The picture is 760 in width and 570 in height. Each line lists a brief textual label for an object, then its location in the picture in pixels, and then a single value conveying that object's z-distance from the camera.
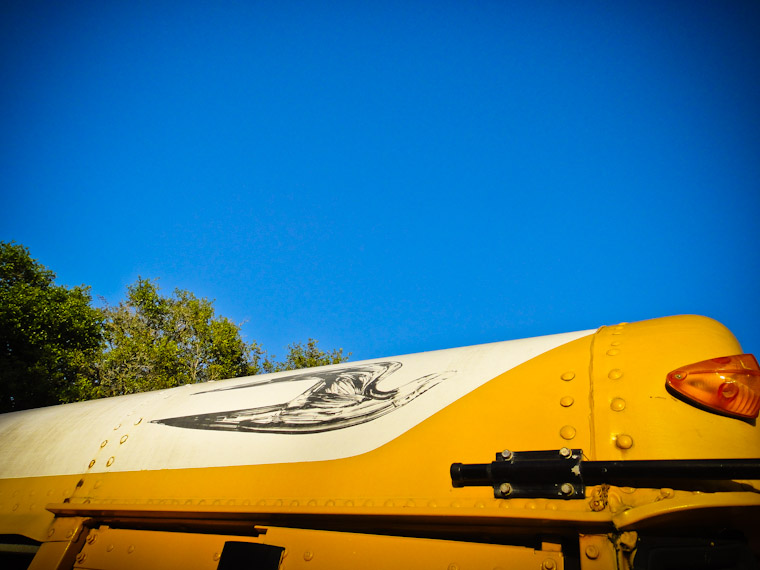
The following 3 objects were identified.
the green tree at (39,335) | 15.37
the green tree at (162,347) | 18.11
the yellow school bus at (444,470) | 1.42
